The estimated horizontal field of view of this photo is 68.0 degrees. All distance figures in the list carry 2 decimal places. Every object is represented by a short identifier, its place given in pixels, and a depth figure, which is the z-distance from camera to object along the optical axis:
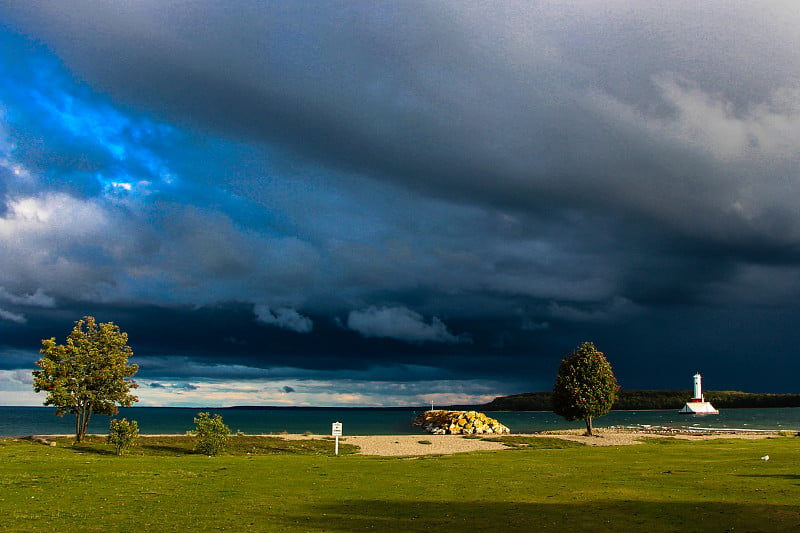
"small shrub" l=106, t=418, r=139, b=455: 48.56
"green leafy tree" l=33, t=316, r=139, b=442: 55.84
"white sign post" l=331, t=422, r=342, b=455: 56.47
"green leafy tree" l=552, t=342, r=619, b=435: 85.44
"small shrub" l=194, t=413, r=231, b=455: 53.06
